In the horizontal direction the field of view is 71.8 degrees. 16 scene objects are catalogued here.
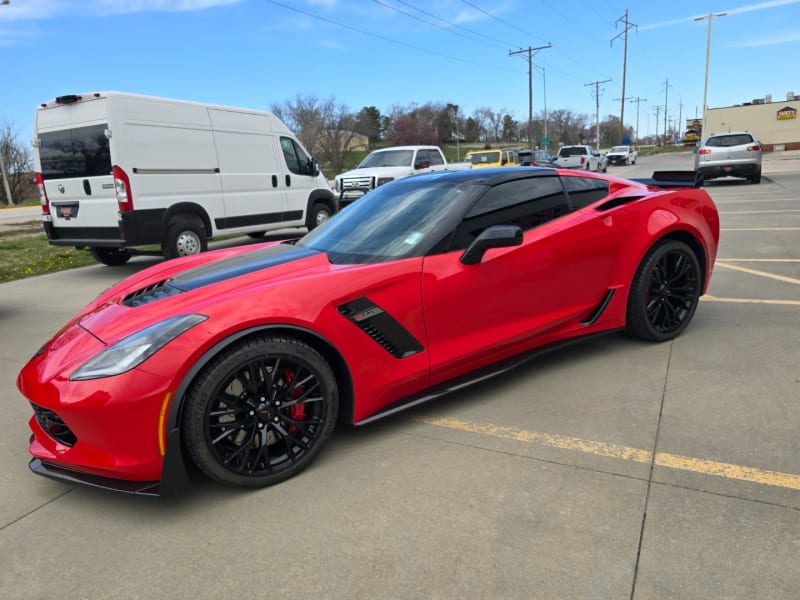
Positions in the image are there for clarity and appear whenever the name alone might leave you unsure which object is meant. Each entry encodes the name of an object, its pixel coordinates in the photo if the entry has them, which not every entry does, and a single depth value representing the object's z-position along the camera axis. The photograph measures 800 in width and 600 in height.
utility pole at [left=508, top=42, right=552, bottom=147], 48.96
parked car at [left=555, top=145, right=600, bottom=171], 31.69
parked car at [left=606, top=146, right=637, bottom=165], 43.97
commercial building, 67.44
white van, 7.68
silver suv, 17.77
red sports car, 2.29
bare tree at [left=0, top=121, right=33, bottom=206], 38.59
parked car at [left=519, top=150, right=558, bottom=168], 25.97
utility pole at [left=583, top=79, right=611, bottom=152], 76.03
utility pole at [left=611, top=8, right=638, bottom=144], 63.33
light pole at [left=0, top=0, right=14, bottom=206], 34.32
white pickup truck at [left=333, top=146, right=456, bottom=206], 14.54
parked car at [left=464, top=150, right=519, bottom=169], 22.06
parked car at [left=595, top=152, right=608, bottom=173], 33.41
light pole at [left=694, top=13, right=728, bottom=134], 39.68
